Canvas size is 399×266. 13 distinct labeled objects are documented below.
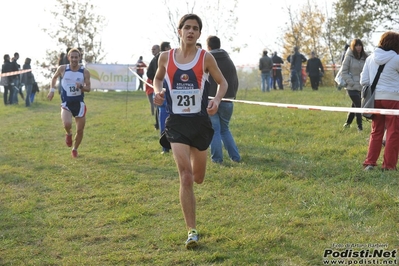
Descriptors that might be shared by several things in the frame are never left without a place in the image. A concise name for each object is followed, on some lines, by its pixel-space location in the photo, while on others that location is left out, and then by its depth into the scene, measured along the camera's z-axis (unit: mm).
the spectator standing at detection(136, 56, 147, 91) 32688
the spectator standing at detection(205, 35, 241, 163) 10281
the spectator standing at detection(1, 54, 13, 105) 24277
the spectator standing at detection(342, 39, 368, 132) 11695
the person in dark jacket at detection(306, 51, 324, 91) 28836
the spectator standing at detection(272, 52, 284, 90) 31906
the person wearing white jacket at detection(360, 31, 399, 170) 8961
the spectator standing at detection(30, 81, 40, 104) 25820
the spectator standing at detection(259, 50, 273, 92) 29203
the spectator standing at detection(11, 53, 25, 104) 24500
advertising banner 35469
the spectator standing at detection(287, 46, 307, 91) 29688
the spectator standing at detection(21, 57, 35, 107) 24969
